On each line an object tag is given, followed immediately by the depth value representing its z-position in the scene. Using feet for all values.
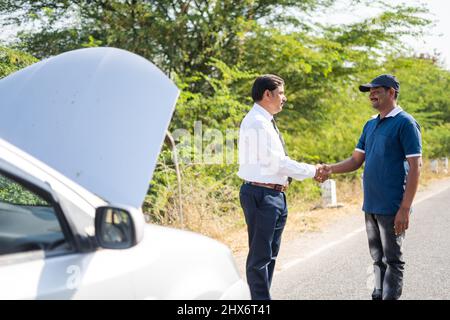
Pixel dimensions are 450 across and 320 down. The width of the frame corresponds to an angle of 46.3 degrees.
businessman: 13.98
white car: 6.91
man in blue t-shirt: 13.53
